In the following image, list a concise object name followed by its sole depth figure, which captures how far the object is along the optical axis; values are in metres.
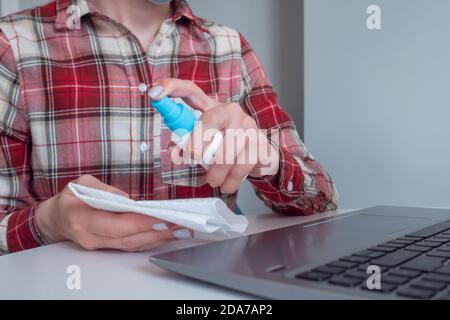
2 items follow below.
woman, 0.76
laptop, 0.29
